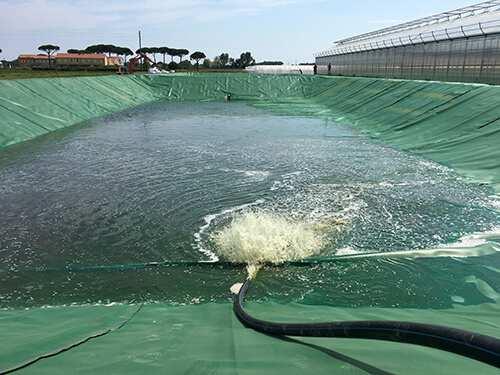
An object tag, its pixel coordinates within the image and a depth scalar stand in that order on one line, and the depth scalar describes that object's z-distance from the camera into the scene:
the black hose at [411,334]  2.11
